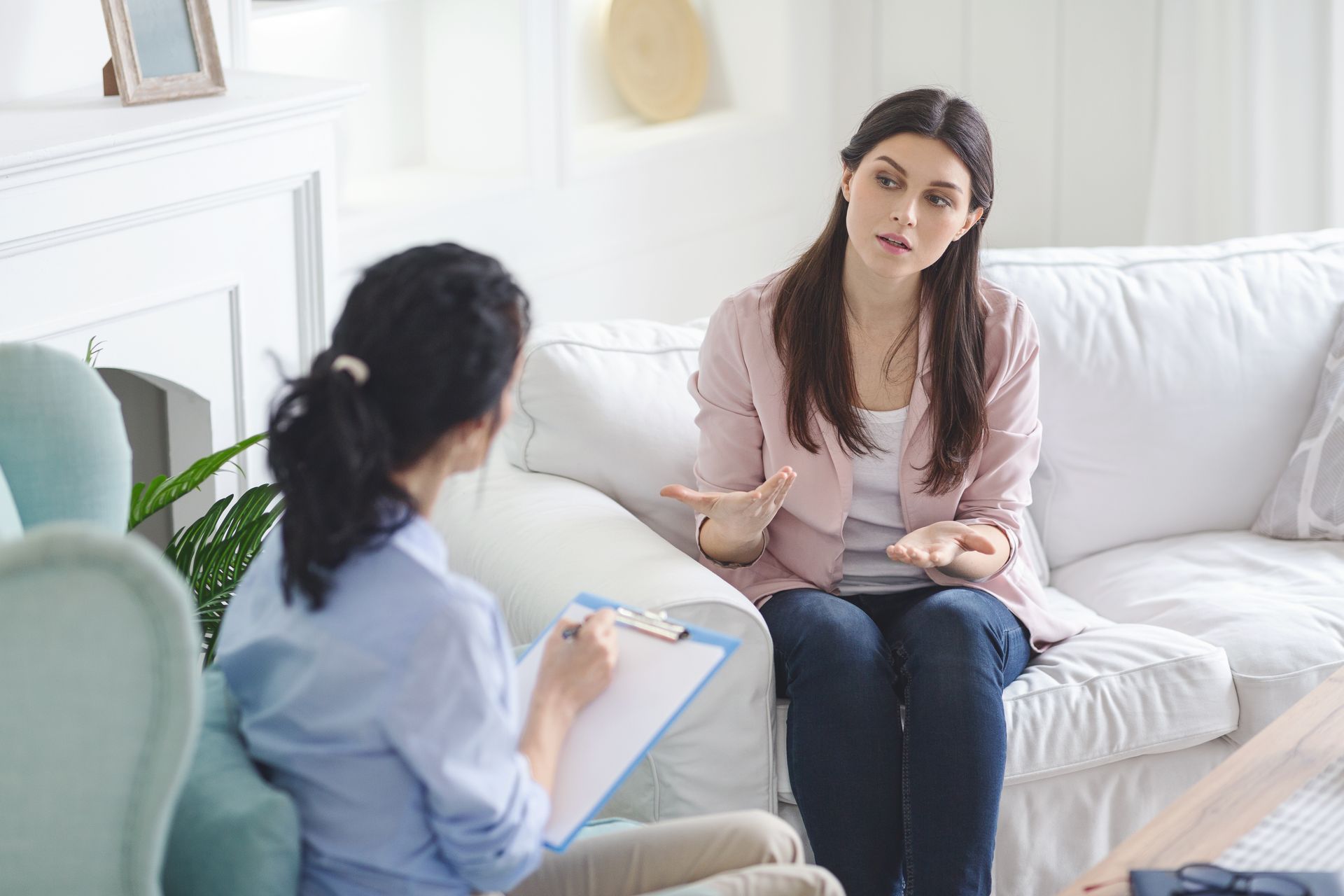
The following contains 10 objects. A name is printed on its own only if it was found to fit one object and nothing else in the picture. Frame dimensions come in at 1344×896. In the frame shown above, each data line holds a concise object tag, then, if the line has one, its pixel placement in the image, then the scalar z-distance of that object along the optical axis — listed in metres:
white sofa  3.83
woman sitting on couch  3.81
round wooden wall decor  5.34
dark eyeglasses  3.33
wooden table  3.42
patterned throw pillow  4.28
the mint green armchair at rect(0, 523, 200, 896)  3.02
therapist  3.11
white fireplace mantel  3.90
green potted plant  3.80
